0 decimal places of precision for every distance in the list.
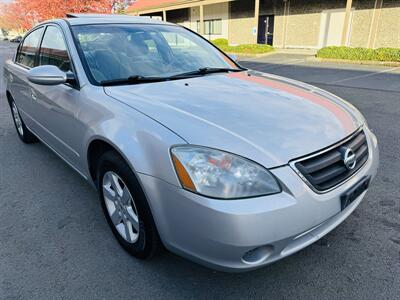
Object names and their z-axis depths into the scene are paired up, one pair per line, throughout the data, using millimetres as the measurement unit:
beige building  15375
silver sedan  1599
